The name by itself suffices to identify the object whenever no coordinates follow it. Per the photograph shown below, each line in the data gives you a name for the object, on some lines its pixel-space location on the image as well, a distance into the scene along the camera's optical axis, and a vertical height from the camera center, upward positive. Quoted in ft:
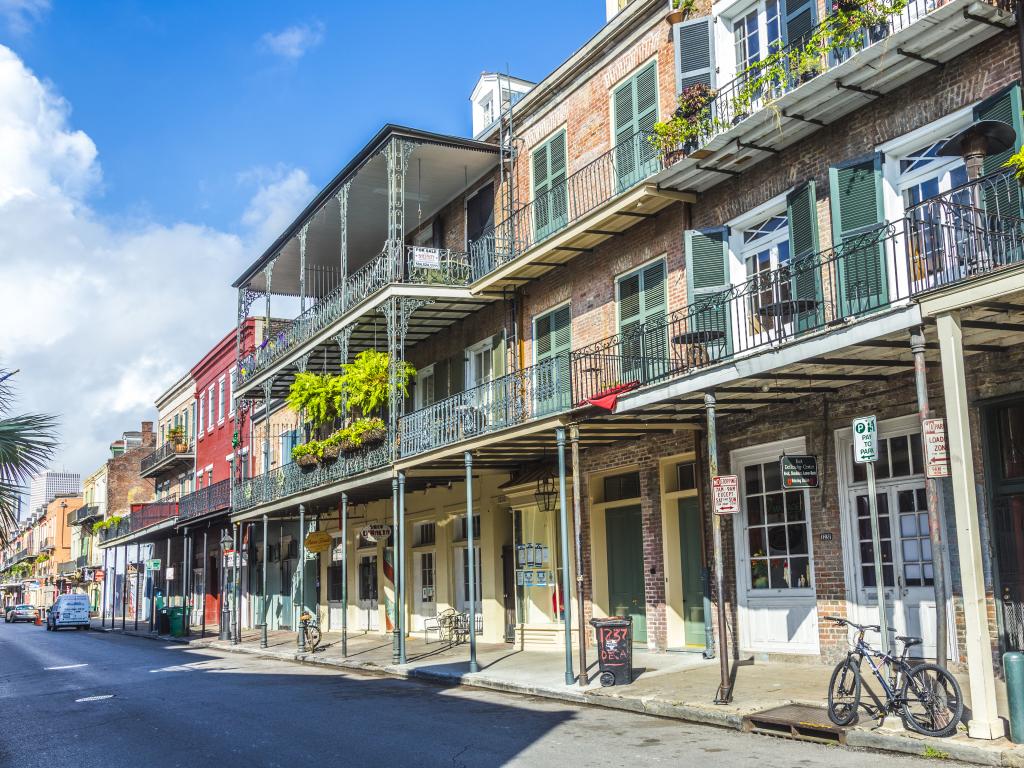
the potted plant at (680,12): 48.97 +25.63
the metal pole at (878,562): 34.27 -0.86
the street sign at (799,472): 41.42 +2.78
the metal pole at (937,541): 29.01 -0.08
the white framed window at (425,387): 77.41 +12.41
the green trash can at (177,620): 107.34 -6.14
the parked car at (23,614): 201.46 -9.39
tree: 39.88 +4.33
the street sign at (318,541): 85.56 +1.22
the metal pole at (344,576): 66.69 -1.36
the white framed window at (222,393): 131.34 +20.75
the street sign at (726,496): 37.17 +1.72
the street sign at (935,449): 28.91 +2.46
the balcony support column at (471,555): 52.26 -0.17
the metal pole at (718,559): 36.29 -0.53
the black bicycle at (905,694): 27.96 -4.32
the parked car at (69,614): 142.41 -6.83
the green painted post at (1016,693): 26.45 -3.97
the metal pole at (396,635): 59.74 -4.70
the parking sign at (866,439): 33.19 +3.21
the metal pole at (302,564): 73.31 -0.65
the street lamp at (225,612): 93.17 -4.79
